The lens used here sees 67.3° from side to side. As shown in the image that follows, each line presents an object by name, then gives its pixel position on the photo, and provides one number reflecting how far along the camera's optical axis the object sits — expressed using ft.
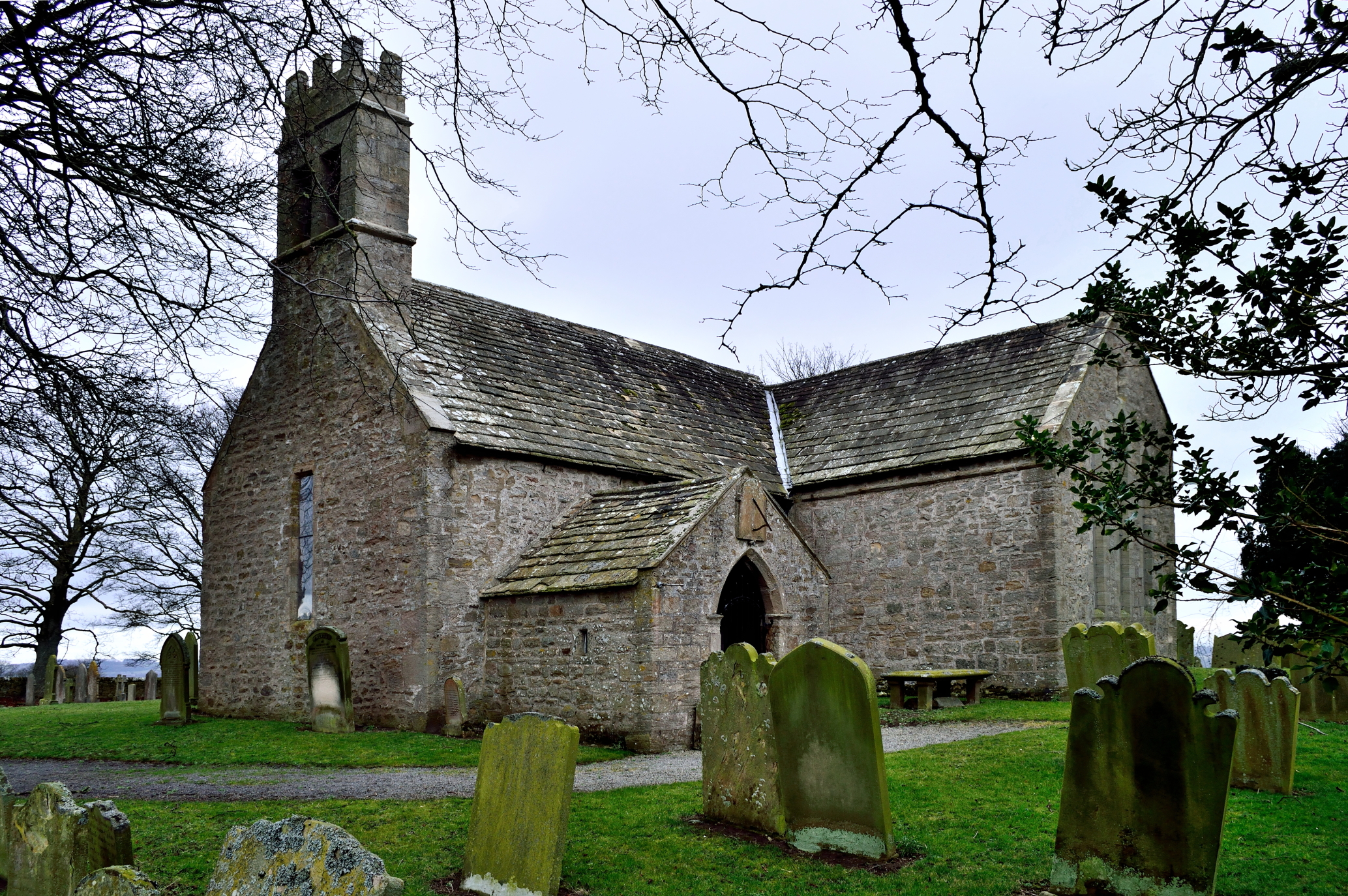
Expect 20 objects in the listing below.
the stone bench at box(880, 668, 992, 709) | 52.75
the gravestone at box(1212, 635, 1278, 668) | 52.54
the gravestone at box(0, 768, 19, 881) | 18.65
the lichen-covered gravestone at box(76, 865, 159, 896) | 13.30
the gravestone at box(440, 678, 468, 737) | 46.83
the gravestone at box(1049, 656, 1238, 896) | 18.08
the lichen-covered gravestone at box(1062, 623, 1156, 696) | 41.96
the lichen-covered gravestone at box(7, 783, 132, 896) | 15.84
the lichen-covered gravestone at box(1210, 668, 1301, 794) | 28.50
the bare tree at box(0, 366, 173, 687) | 81.56
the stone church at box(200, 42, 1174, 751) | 45.57
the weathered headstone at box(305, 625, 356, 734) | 48.11
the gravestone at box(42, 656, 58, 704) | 87.97
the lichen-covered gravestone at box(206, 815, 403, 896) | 13.33
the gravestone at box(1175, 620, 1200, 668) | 68.85
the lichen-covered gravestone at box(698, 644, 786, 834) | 25.02
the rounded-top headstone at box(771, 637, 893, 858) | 22.26
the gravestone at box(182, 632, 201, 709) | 55.83
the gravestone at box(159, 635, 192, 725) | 54.65
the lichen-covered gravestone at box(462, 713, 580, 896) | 19.76
